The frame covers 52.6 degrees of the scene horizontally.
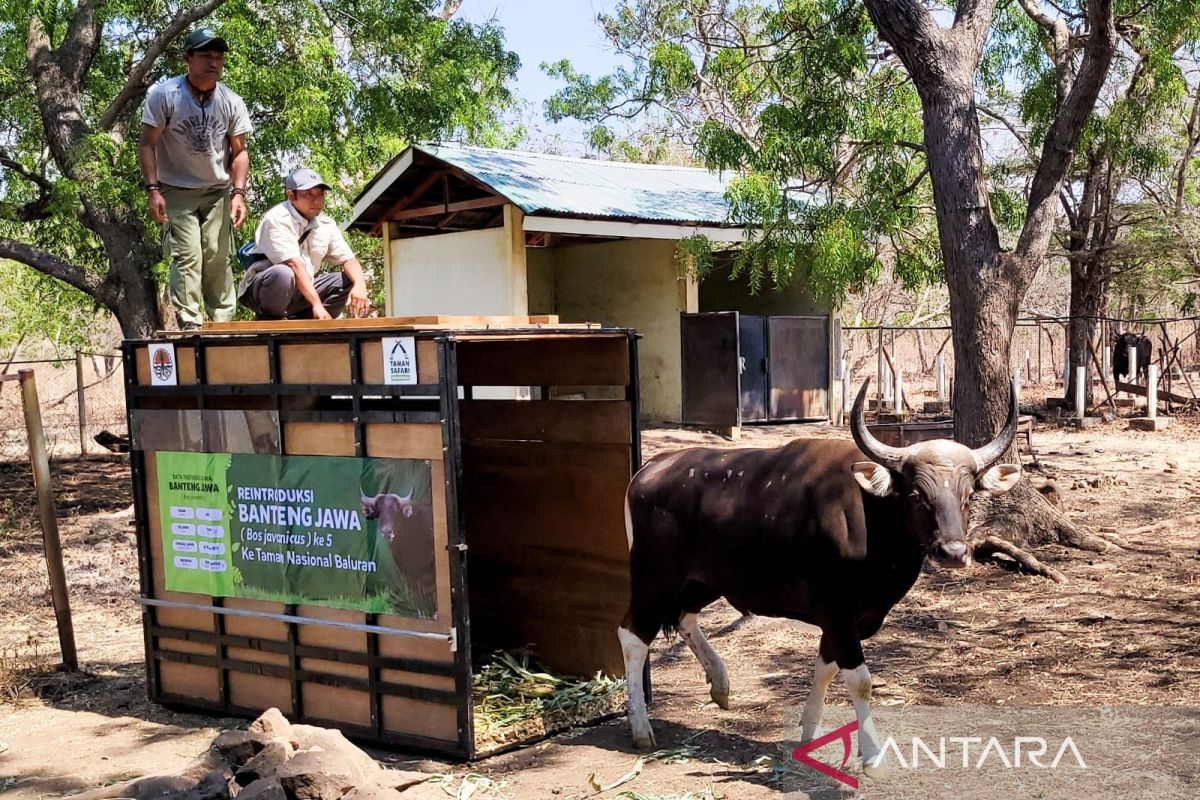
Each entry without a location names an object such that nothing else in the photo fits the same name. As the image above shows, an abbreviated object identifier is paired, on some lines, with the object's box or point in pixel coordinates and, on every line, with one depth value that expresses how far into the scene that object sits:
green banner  5.68
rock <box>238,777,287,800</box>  4.43
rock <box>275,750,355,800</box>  4.61
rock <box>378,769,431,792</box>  4.96
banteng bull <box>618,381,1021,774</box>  5.04
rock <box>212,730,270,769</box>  5.07
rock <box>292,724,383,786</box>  4.80
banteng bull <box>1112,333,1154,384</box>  22.12
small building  14.80
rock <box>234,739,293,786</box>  4.83
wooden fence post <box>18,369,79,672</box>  7.35
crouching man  6.72
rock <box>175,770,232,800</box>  4.63
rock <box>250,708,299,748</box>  5.18
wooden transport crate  5.59
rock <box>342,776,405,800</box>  4.52
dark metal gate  16.72
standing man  7.01
